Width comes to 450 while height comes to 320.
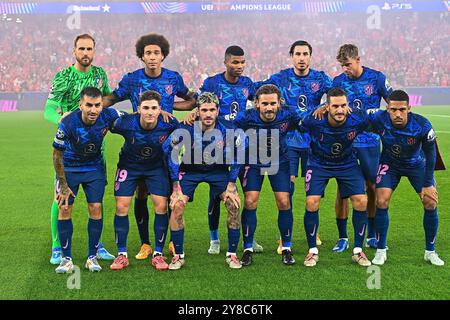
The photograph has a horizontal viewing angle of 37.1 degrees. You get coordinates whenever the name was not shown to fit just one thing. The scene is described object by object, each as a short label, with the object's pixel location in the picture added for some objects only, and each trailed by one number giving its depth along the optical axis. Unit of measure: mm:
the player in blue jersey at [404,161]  5945
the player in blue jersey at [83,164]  5754
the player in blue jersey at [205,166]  5973
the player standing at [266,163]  6133
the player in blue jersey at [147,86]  6391
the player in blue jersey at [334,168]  6035
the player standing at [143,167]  5977
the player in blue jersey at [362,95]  6590
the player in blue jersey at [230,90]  6500
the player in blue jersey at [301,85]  6699
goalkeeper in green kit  6249
